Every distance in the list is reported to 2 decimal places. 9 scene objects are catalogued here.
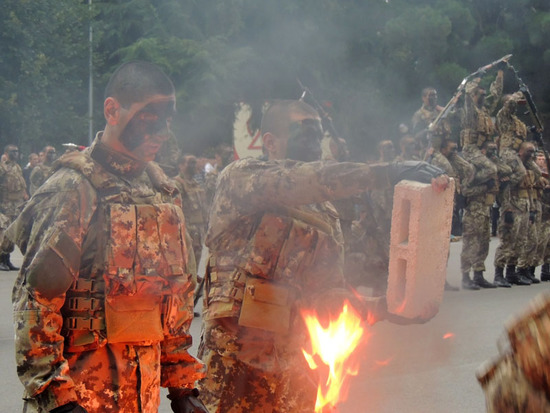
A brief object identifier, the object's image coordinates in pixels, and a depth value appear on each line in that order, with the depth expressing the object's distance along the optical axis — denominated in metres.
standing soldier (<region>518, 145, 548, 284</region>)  12.73
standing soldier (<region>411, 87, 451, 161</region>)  11.86
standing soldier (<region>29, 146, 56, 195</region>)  16.64
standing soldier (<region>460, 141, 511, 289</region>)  11.88
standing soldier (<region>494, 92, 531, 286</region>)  12.45
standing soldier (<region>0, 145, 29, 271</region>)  16.12
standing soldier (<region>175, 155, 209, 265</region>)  10.36
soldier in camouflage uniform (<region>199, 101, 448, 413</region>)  4.05
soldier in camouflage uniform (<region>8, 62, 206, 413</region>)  2.91
